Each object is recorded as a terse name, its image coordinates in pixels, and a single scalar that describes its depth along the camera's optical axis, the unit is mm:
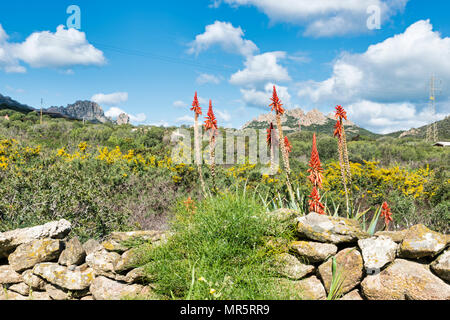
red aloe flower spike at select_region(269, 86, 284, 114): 3998
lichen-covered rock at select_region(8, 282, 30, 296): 3559
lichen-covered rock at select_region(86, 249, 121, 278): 3336
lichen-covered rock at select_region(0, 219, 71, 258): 3648
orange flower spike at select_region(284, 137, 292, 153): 4268
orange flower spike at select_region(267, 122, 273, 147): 4271
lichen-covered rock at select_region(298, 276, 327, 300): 2732
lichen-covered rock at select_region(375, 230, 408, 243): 2852
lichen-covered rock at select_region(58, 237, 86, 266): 3477
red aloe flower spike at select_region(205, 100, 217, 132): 4332
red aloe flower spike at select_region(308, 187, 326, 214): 3615
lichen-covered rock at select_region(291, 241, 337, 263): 2877
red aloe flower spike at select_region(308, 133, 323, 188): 3639
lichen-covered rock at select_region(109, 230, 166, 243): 3467
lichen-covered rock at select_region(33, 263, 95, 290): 3326
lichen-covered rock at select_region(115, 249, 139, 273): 3230
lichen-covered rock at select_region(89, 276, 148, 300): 3125
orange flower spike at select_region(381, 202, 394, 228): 3620
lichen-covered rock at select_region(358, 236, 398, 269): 2686
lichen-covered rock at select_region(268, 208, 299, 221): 3279
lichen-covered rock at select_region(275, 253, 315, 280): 2848
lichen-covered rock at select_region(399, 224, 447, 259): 2588
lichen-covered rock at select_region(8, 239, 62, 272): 3576
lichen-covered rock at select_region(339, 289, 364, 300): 2750
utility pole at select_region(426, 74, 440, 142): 40219
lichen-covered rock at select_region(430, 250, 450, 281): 2465
